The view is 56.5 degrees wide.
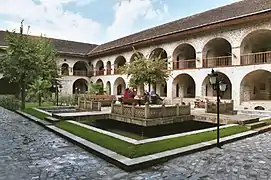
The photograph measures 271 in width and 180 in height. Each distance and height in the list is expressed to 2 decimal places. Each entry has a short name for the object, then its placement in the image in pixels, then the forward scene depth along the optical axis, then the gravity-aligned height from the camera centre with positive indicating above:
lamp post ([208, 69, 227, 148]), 7.32 +0.39
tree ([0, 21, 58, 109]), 15.96 +2.15
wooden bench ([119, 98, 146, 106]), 15.14 -0.45
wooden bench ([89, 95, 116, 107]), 19.02 -0.43
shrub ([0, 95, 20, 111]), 17.11 -0.85
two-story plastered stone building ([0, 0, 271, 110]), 17.28 +3.86
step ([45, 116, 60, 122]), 10.84 -1.13
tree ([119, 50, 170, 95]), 15.84 +1.42
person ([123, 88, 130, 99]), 16.06 -0.09
